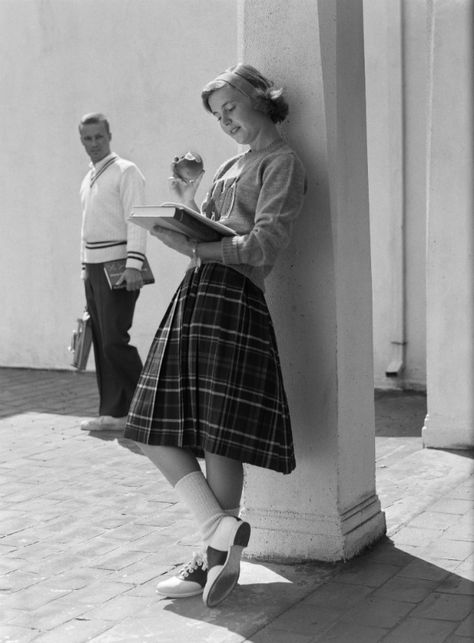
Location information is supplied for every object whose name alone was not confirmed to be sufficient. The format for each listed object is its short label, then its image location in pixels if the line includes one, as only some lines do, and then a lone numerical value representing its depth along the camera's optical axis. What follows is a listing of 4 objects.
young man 7.40
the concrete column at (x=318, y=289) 4.57
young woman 4.17
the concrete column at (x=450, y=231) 6.63
